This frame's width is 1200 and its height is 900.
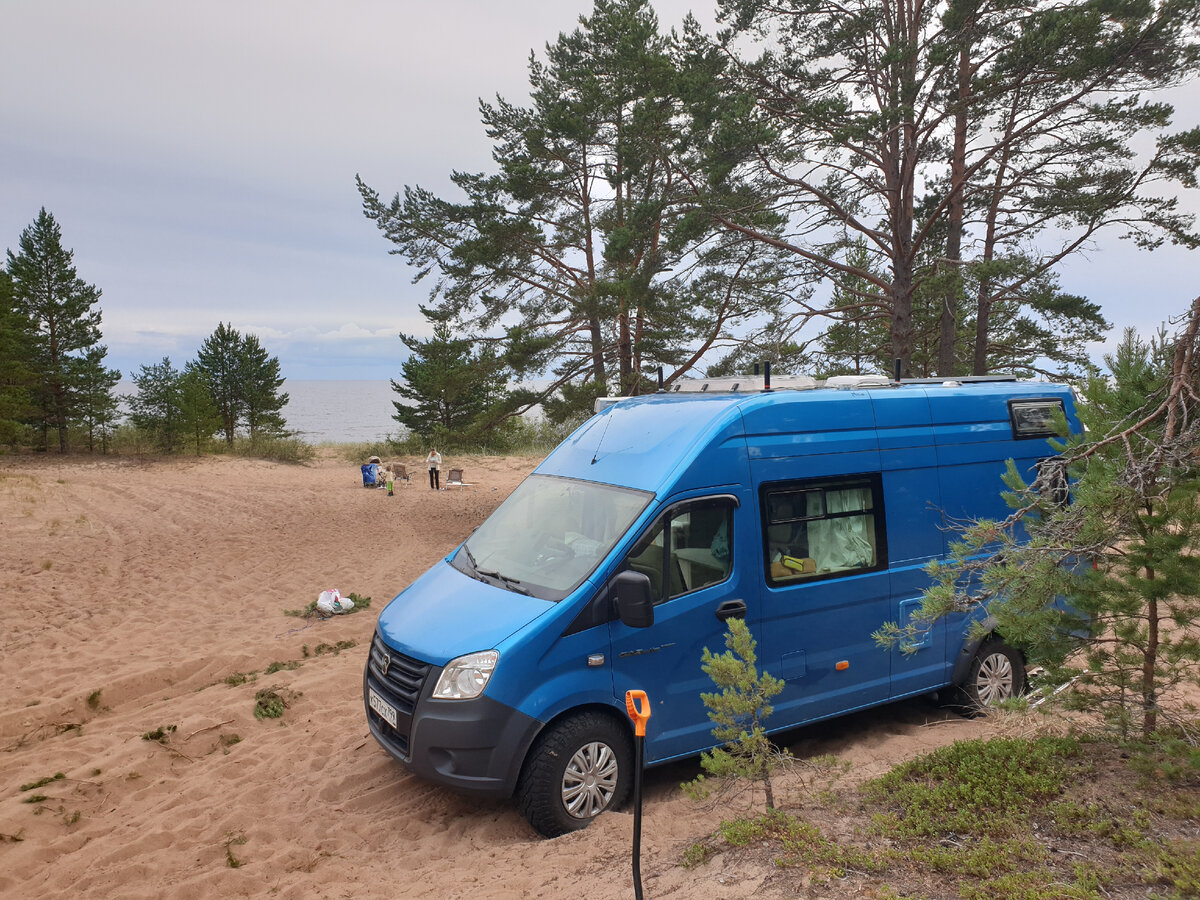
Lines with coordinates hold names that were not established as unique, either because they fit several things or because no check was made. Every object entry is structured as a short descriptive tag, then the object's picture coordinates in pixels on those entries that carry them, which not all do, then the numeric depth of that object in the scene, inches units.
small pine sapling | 142.3
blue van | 171.2
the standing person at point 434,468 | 872.3
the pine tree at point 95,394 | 1246.9
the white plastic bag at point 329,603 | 375.9
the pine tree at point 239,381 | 1510.8
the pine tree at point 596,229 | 634.8
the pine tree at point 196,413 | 1177.4
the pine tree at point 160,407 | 1185.4
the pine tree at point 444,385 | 763.4
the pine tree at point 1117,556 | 132.7
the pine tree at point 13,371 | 1074.7
